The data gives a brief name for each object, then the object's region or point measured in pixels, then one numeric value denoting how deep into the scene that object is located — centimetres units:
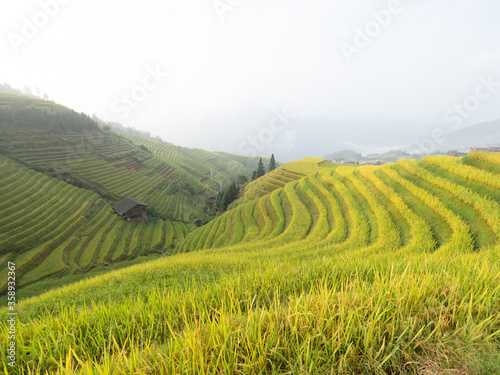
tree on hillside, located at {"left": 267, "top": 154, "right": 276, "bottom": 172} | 6787
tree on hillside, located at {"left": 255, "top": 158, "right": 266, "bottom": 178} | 6829
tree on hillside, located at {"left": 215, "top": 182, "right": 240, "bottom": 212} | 4997
